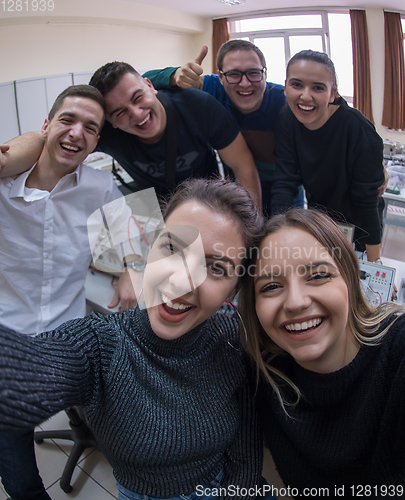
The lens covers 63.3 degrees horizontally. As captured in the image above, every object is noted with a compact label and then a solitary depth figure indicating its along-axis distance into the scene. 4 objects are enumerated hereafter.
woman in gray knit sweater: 0.79
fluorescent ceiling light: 1.33
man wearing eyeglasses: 1.33
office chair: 1.47
